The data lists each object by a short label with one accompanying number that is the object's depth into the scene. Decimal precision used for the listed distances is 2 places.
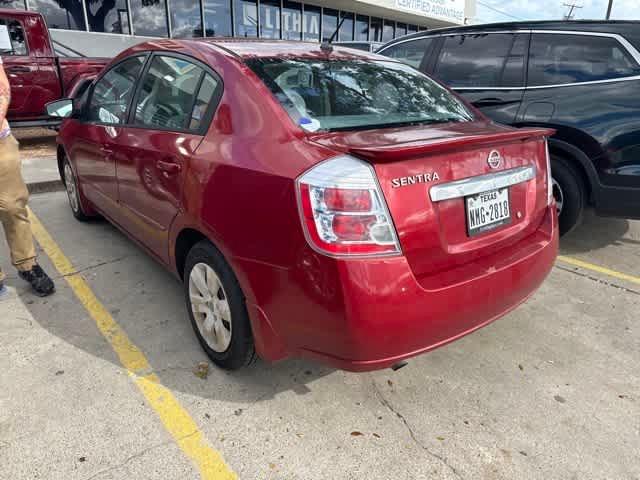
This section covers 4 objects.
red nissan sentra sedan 1.73
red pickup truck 7.60
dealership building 10.96
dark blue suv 3.52
